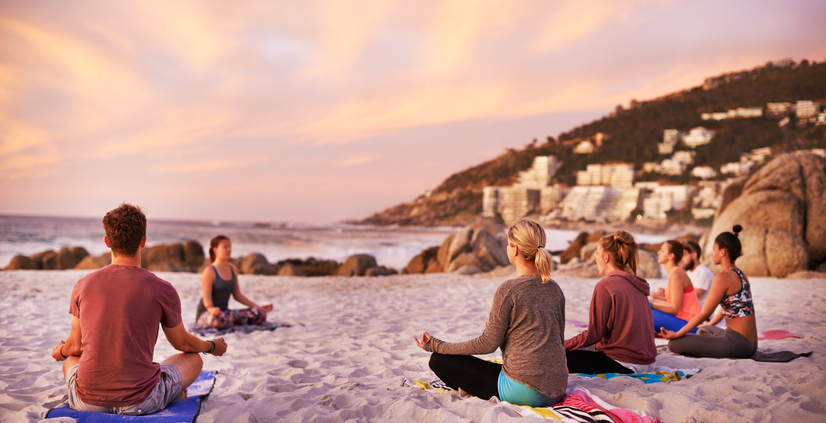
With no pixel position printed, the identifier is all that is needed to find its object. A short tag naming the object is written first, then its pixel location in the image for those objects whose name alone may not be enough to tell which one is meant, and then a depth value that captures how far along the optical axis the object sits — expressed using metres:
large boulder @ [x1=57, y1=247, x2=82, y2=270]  16.03
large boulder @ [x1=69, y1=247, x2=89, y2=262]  16.84
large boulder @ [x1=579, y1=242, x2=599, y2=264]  15.08
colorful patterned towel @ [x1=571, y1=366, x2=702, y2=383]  3.40
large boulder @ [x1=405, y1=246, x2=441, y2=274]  17.33
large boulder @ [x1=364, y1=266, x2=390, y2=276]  15.33
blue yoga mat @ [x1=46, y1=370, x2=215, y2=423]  2.32
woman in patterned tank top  4.00
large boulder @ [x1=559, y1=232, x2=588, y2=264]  18.73
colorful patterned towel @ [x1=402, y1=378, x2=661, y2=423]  2.50
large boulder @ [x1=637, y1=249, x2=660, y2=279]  12.23
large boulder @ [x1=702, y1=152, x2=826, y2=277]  11.03
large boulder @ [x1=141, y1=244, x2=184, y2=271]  16.30
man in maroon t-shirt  2.27
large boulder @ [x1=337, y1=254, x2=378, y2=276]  15.95
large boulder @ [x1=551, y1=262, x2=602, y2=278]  12.10
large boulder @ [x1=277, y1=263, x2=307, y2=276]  15.43
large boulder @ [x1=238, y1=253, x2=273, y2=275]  15.30
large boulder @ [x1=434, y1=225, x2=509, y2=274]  15.47
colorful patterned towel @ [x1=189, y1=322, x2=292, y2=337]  5.52
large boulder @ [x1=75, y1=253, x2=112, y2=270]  14.68
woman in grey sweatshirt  2.54
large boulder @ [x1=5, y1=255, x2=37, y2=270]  15.21
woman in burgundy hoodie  3.38
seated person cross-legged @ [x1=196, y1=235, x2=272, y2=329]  5.53
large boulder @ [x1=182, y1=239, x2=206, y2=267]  17.19
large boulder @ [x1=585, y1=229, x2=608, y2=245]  19.79
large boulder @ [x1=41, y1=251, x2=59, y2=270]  15.95
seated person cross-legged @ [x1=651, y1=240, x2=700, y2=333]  4.63
